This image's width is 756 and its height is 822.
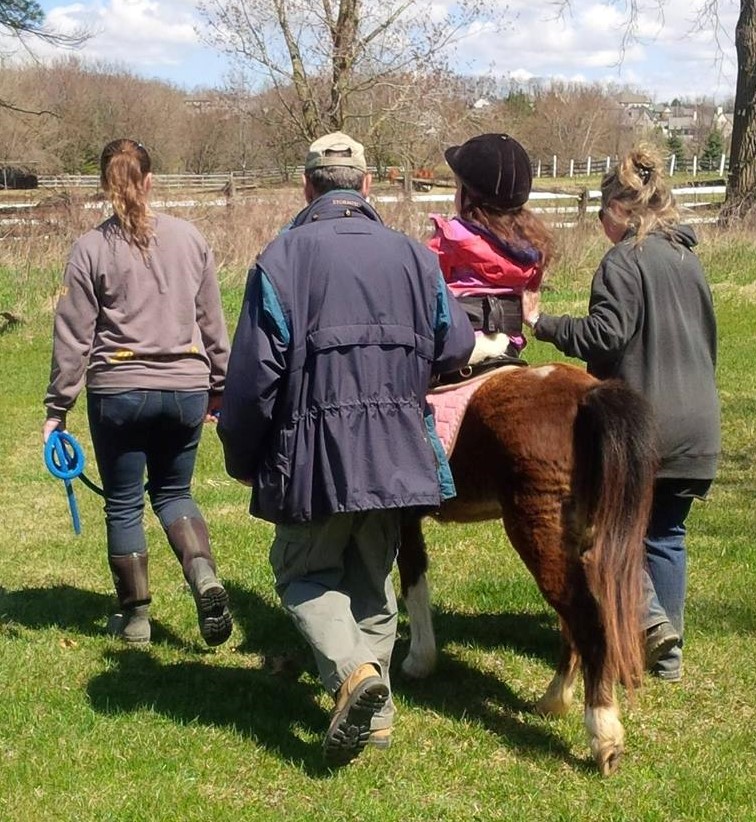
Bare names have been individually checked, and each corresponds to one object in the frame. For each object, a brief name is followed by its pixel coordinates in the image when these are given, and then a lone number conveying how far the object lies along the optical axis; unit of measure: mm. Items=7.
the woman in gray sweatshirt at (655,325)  4273
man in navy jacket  3572
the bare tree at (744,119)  20266
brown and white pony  3775
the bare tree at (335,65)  22125
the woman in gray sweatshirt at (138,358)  4699
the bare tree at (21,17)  23609
